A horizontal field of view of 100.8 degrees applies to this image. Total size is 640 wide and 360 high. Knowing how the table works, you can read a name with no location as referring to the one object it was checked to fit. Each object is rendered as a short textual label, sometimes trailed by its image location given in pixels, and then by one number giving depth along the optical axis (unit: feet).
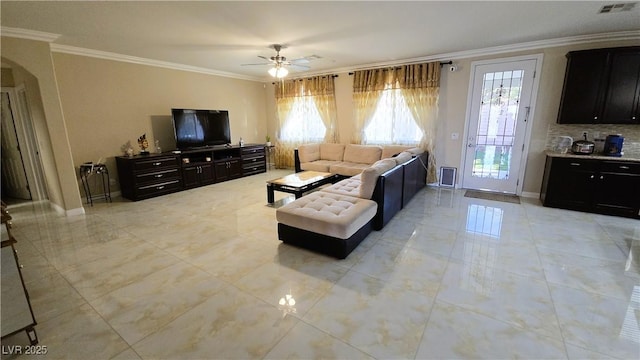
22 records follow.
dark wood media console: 15.94
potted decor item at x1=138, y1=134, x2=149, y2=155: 17.11
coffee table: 13.75
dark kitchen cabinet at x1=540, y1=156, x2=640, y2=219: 12.10
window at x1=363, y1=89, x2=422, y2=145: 18.71
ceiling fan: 14.06
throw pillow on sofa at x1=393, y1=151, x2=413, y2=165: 13.21
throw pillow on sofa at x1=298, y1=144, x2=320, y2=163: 20.38
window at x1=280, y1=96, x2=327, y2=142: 23.00
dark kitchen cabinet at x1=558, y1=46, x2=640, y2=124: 12.23
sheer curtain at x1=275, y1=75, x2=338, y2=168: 21.97
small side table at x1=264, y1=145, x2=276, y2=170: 26.15
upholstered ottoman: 8.93
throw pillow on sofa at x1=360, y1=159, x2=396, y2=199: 10.69
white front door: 15.02
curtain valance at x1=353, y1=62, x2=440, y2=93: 17.12
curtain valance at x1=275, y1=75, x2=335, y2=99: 21.56
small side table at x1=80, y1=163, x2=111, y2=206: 15.20
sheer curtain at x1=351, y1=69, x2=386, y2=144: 19.26
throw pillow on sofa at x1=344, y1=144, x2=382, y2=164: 18.89
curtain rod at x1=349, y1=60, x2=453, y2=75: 16.61
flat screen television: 18.23
